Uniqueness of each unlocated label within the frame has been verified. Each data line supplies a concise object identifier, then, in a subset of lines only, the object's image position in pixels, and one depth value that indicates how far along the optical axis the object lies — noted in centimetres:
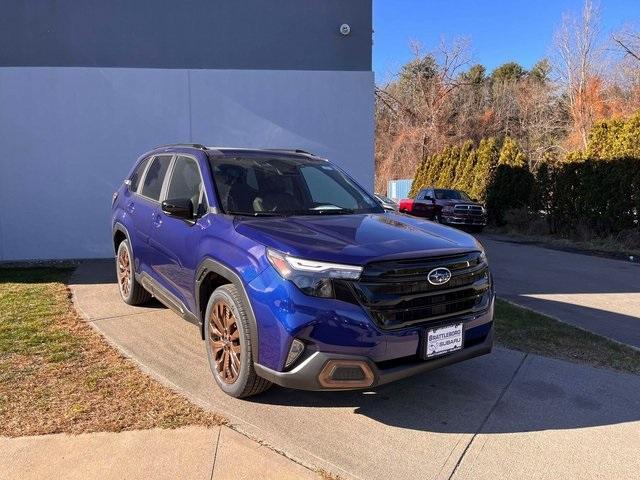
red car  2109
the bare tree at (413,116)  4512
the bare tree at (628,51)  3020
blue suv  342
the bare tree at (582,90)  3544
